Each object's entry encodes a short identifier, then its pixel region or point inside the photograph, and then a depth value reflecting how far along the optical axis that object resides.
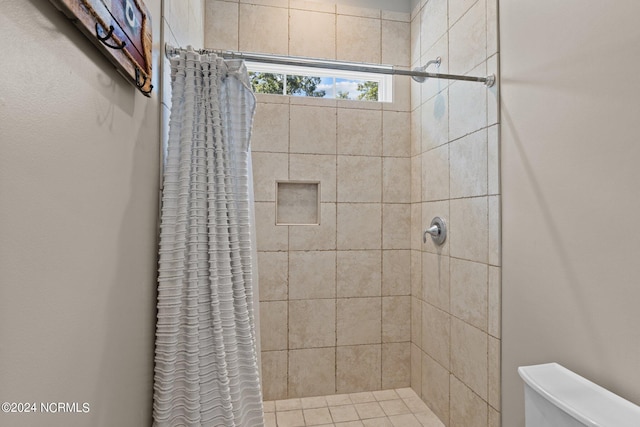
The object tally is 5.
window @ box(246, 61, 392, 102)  2.35
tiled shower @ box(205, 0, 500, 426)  2.09
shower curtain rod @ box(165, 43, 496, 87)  1.27
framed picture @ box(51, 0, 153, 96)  0.61
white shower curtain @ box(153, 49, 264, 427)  1.07
